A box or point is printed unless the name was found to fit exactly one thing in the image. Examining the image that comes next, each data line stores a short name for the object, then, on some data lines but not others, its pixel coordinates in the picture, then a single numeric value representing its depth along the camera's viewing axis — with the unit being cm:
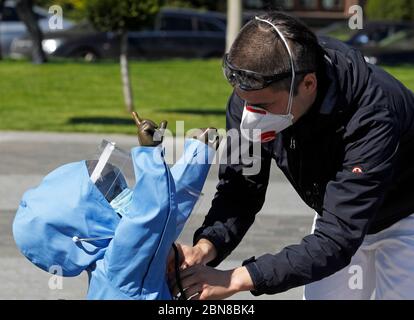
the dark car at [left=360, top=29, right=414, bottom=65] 1875
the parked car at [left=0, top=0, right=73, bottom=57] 2142
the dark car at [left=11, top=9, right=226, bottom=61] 2005
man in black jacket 288
